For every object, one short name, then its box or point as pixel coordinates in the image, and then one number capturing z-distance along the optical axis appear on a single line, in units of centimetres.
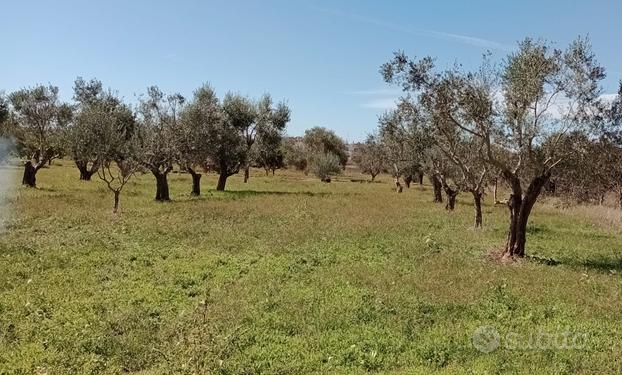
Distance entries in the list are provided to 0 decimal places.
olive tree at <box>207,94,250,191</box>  5044
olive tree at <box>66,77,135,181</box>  3478
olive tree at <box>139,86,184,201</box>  4062
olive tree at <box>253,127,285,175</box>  6353
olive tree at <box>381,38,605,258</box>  1925
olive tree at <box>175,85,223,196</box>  4519
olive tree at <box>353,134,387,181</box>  7986
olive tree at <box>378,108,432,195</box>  2723
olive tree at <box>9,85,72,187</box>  4604
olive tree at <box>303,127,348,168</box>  11912
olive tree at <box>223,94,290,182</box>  5809
